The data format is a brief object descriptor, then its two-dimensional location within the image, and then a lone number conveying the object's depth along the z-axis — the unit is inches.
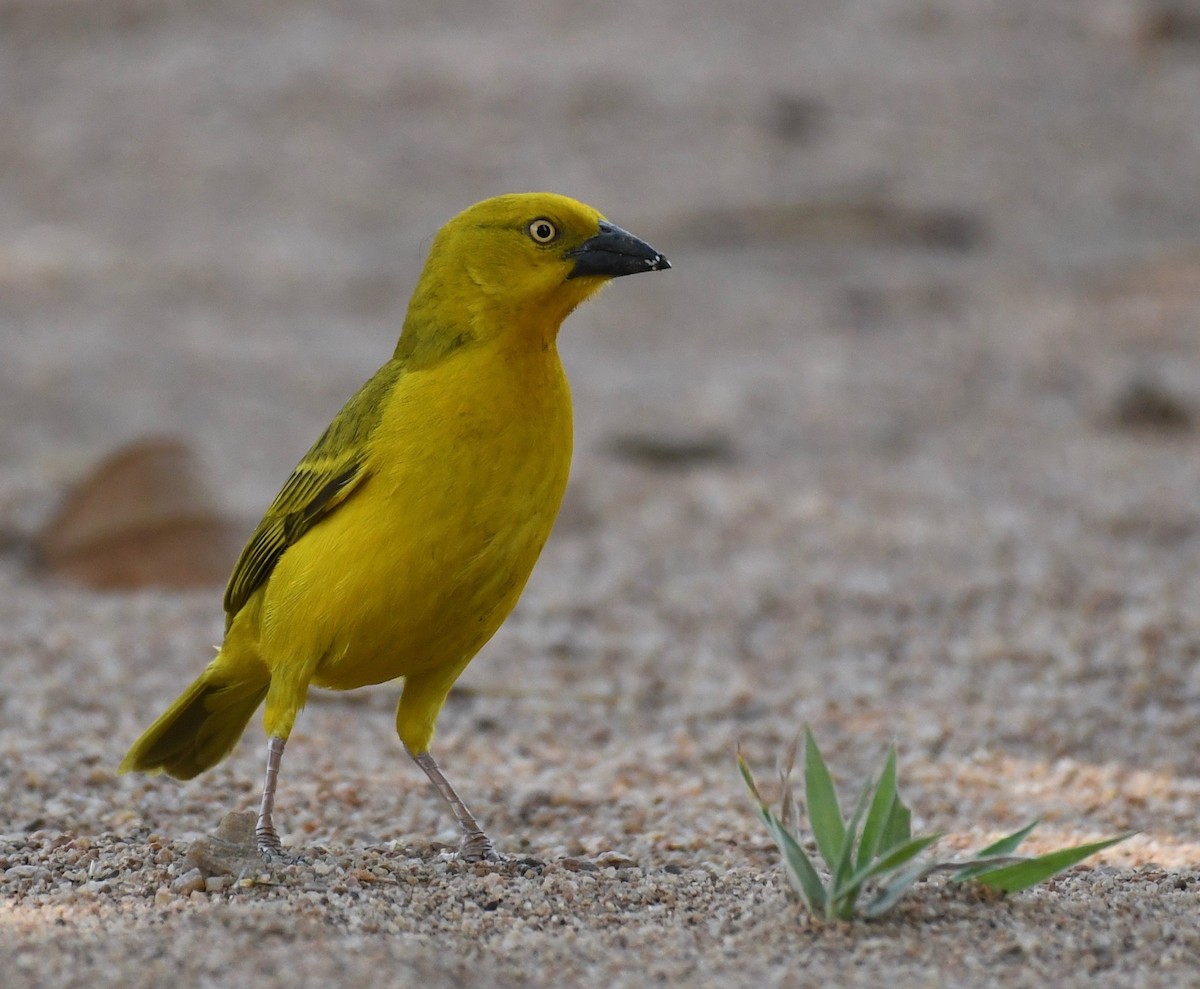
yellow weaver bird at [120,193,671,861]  285.3
